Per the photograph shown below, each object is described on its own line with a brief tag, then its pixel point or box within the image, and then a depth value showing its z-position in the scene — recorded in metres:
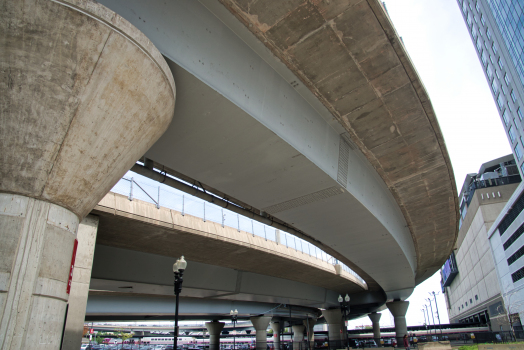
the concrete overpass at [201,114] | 5.19
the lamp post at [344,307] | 23.58
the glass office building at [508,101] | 49.03
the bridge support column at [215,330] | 48.31
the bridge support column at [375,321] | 57.79
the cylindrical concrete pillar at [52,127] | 4.99
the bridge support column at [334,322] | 44.47
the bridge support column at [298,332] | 66.56
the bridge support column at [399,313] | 38.28
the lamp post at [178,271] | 12.25
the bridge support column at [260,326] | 47.19
